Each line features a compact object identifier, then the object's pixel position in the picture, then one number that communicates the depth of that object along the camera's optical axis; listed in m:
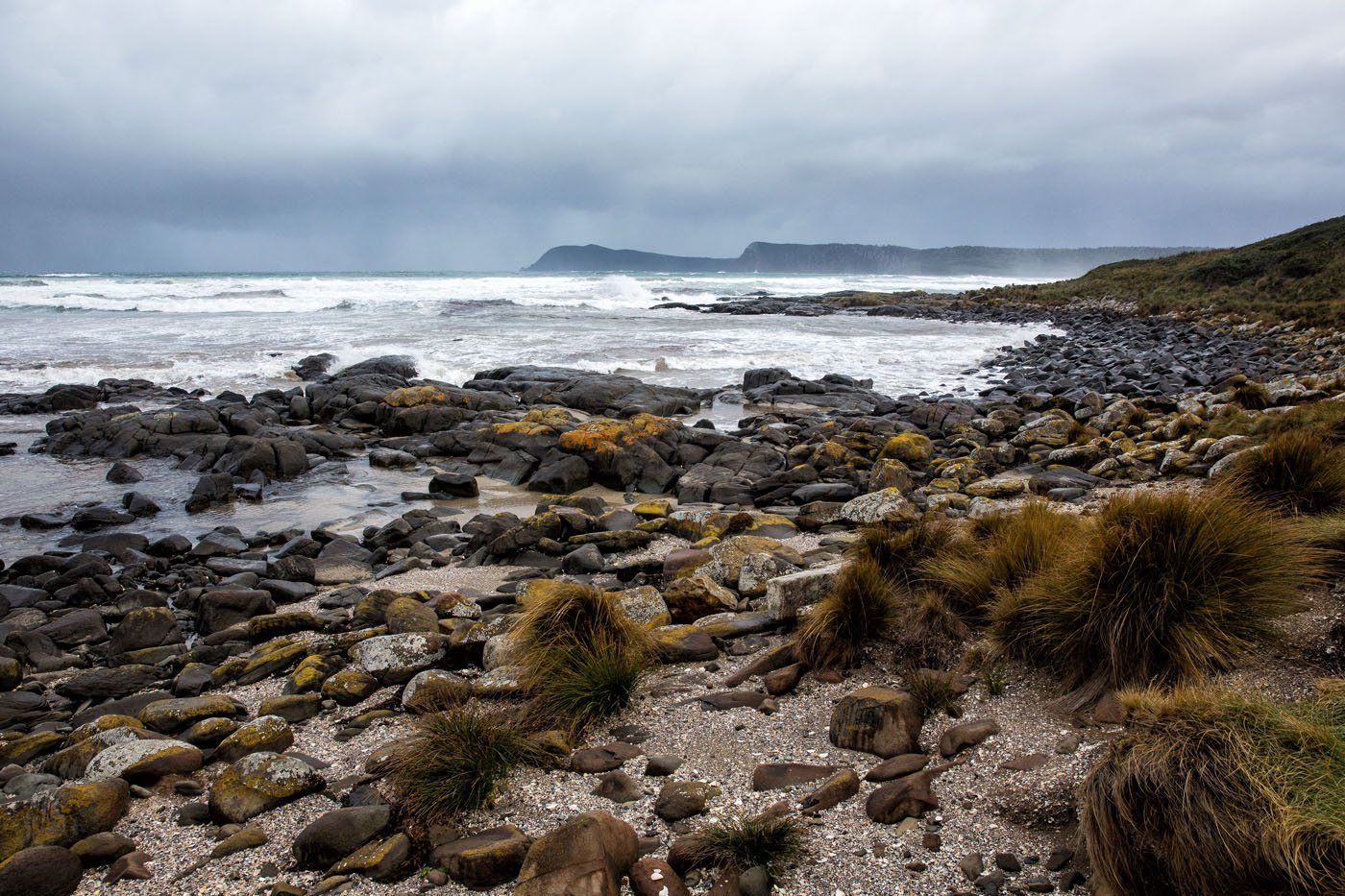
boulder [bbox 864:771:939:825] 3.17
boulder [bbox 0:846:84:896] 3.21
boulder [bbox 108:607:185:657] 6.45
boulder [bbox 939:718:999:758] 3.54
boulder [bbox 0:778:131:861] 3.50
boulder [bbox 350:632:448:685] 5.17
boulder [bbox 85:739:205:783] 4.06
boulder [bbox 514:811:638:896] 2.83
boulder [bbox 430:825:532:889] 3.07
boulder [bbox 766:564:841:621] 5.23
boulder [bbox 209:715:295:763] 4.33
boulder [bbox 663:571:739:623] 5.77
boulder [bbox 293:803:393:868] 3.32
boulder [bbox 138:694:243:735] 4.71
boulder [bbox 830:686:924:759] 3.69
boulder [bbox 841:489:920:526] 7.78
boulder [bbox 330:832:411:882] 3.19
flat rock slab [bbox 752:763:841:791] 3.54
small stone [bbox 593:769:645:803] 3.57
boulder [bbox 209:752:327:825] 3.71
